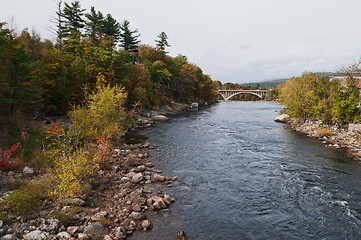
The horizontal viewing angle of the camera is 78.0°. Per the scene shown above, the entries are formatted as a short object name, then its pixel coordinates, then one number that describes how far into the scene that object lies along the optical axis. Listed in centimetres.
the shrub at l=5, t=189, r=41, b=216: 995
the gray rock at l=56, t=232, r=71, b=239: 888
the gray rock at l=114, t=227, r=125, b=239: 934
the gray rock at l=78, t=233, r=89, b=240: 892
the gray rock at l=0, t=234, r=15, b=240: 829
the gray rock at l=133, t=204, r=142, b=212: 1140
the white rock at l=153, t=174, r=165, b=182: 1543
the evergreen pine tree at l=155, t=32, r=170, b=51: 7634
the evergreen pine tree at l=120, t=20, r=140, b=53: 6400
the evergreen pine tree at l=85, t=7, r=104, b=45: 5108
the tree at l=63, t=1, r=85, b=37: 4572
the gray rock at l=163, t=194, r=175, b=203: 1266
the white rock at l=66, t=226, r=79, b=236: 923
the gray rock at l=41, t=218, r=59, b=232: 916
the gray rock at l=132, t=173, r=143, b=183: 1502
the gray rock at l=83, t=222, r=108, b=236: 943
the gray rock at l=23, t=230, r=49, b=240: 855
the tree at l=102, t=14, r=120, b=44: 5597
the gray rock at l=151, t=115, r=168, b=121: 4343
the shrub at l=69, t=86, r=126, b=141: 2039
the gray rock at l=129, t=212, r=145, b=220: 1080
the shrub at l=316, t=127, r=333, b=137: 2825
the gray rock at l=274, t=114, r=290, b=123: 4341
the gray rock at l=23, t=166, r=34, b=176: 1365
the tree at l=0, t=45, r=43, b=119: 1797
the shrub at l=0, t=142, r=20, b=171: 1338
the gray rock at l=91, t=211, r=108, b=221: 1034
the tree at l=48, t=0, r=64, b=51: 4381
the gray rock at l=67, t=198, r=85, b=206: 1124
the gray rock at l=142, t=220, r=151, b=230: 1021
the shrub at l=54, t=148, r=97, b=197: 1148
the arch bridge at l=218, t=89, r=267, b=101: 13362
